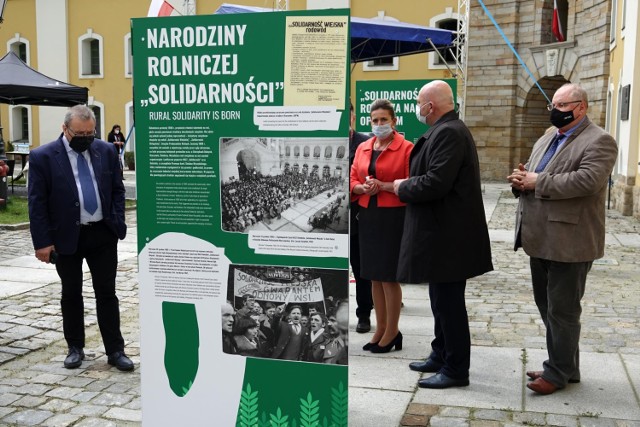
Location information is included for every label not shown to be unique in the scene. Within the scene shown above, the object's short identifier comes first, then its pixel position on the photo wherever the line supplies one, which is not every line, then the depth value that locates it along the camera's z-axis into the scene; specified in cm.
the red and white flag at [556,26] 2359
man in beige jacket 439
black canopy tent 1509
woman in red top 533
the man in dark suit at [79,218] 511
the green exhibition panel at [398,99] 960
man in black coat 455
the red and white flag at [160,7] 862
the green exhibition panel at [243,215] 323
